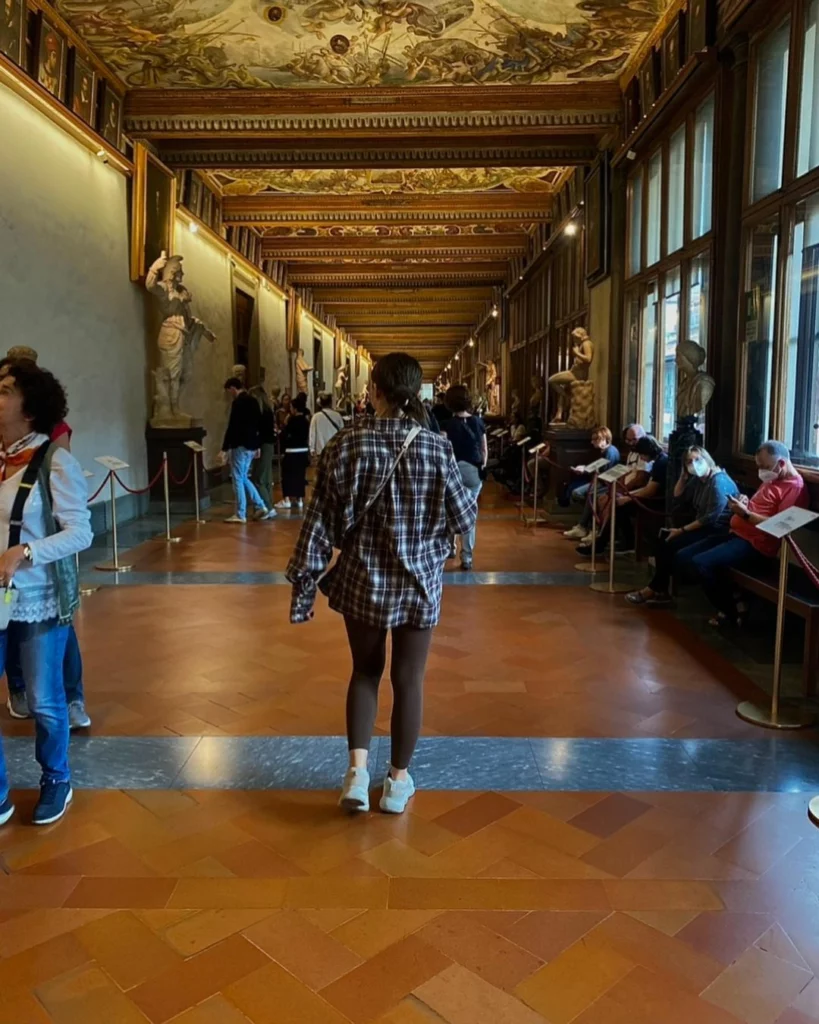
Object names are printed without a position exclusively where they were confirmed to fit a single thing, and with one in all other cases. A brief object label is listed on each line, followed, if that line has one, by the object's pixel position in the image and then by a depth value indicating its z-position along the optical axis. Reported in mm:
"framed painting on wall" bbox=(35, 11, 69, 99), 7523
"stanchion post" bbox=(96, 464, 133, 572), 6910
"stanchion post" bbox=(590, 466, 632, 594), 6250
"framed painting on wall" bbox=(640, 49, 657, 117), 8219
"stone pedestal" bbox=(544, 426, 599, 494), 10281
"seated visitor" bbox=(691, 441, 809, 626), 4719
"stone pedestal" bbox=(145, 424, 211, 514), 10773
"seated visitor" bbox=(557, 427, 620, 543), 8023
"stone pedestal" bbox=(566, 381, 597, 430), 10406
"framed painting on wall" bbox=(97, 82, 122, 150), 9000
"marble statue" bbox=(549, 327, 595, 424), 10336
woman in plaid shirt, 2561
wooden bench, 3861
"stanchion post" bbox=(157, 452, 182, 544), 7969
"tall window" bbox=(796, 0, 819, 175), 5227
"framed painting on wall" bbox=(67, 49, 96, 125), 8195
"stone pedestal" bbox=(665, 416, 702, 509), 6242
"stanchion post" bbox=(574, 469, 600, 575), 6936
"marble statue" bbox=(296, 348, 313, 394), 21903
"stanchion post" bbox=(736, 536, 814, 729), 3629
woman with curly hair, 2617
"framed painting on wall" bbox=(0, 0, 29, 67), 6887
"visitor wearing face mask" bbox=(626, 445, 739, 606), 5398
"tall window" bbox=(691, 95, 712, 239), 7249
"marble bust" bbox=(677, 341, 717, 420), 6453
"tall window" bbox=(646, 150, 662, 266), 8844
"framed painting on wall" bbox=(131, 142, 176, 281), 10086
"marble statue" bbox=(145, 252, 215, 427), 10289
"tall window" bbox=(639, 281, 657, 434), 9000
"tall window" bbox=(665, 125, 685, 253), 8062
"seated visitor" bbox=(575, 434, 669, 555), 6902
